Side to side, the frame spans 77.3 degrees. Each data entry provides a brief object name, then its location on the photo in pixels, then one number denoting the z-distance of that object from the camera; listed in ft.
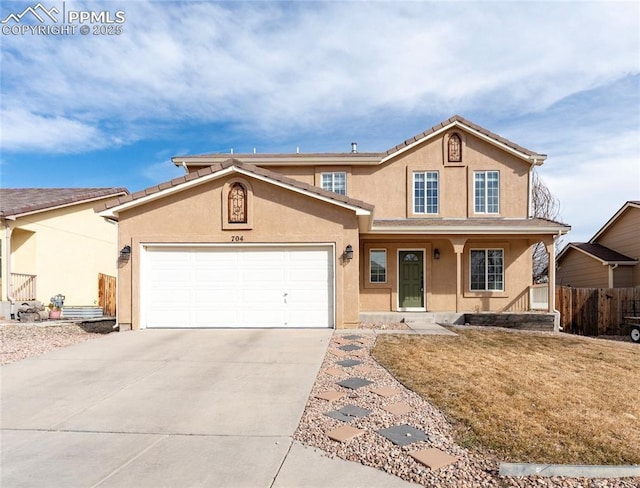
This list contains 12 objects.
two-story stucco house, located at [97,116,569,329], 35.40
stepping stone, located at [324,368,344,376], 21.45
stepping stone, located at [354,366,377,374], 21.99
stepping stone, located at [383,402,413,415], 15.97
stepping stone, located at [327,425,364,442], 13.62
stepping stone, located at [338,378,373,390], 19.34
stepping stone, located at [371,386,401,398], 18.22
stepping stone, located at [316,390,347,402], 17.66
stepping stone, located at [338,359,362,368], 23.35
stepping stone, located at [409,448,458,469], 11.87
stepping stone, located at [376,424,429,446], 13.42
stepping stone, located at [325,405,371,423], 15.45
